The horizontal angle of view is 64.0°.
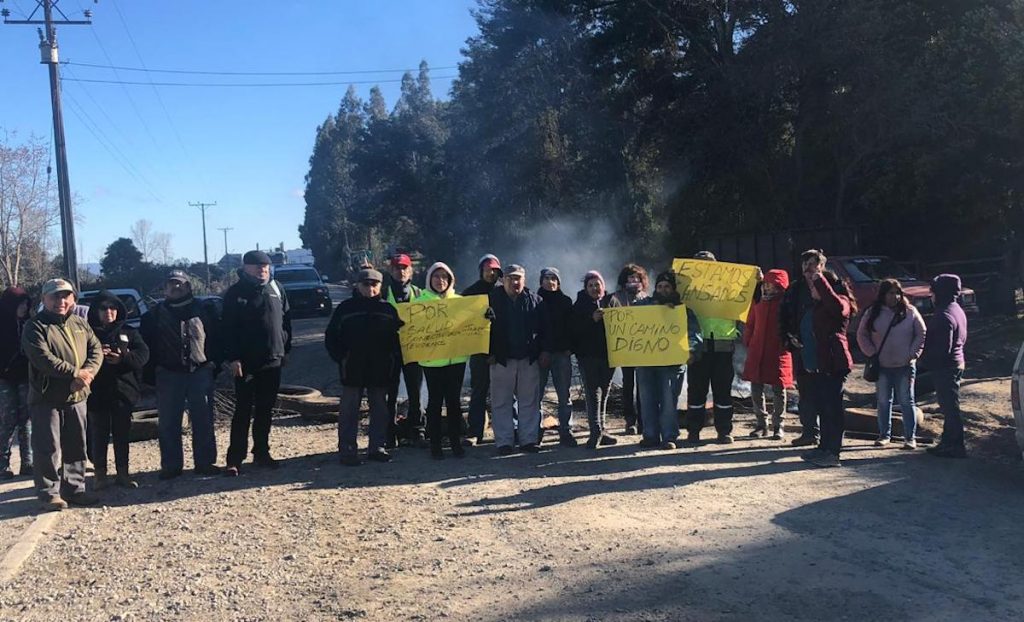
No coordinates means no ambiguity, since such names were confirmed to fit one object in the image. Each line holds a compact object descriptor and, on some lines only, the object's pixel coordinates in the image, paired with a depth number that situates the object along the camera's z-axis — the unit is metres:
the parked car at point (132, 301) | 14.53
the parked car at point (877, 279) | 15.34
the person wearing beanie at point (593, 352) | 8.04
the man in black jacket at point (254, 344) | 7.12
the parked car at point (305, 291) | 26.23
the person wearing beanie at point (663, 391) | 7.89
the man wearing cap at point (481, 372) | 8.07
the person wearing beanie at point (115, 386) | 6.92
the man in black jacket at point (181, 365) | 7.07
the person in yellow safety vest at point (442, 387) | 7.71
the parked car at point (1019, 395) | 6.63
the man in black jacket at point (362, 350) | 7.35
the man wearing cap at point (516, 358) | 7.72
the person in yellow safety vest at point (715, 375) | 8.07
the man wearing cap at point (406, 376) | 8.29
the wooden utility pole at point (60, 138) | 21.42
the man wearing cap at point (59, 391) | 6.29
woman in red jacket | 8.09
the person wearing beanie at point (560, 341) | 7.96
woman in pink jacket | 7.66
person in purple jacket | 7.43
